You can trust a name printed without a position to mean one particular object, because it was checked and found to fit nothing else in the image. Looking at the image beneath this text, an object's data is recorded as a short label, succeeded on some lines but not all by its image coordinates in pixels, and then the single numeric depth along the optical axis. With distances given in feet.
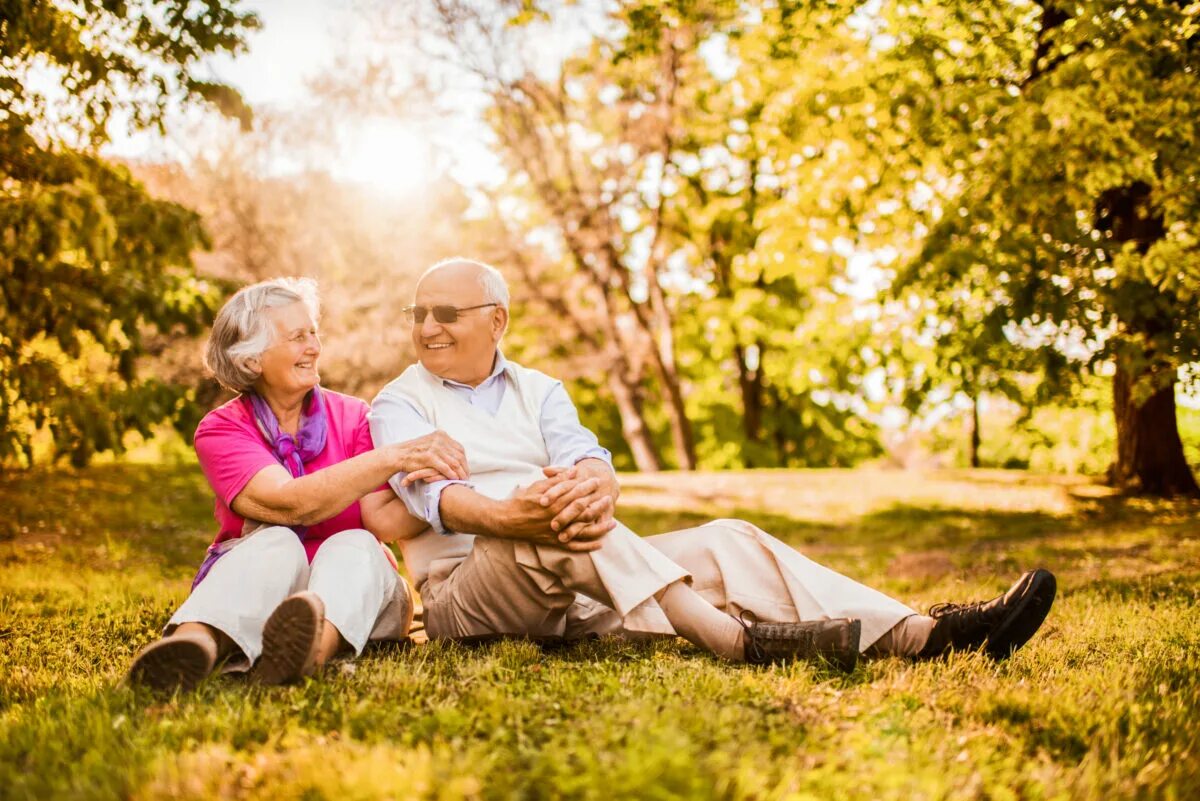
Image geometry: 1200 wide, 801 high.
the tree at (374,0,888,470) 60.80
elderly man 11.87
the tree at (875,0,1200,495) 26.73
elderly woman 10.46
